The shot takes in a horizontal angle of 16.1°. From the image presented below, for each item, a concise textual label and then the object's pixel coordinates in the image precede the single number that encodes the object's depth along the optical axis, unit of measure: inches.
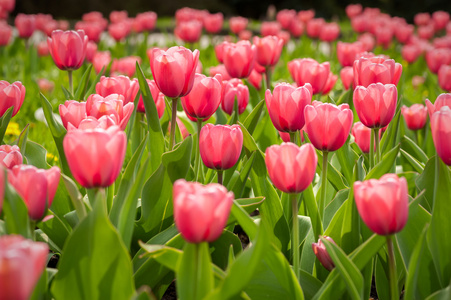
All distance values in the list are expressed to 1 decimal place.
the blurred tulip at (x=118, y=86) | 83.2
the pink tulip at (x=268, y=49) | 97.5
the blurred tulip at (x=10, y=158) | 73.5
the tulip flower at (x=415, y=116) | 92.4
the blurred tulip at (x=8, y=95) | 79.5
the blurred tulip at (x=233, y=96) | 87.8
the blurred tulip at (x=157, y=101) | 84.8
